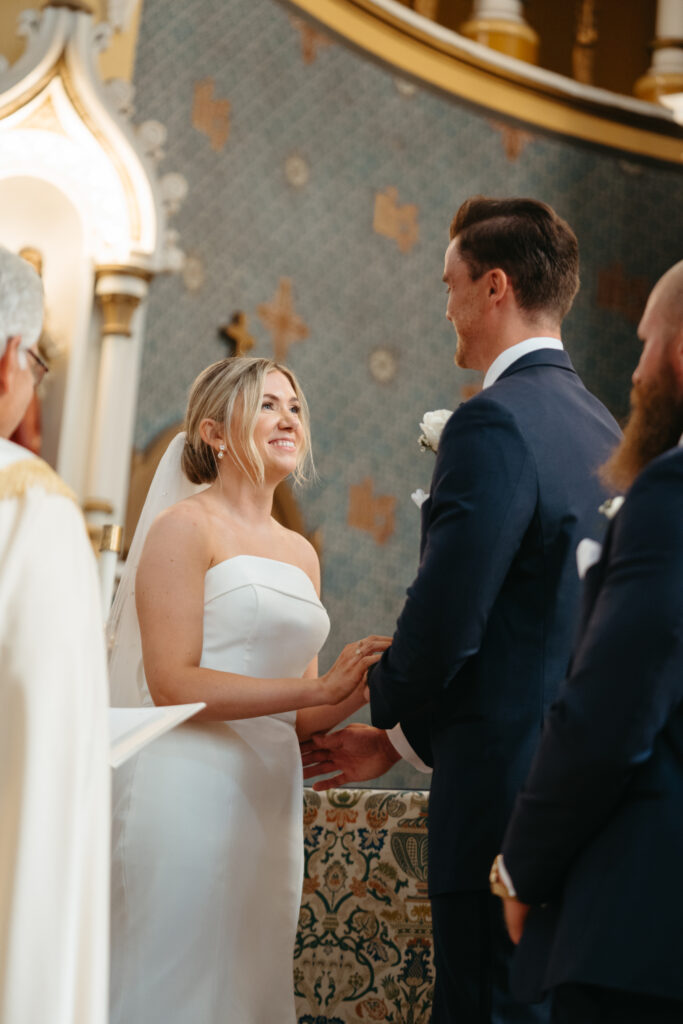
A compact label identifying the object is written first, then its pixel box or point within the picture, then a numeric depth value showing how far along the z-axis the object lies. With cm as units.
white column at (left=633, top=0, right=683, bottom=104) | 959
